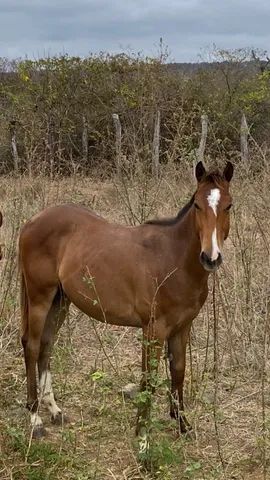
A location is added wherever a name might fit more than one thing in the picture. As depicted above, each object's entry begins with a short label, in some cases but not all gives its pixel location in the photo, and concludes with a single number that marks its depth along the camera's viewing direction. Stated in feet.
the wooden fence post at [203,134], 21.65
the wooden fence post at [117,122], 42.98
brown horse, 11.73
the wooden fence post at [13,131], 43.03
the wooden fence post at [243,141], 38.41
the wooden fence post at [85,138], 46.49
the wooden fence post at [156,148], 24.75
